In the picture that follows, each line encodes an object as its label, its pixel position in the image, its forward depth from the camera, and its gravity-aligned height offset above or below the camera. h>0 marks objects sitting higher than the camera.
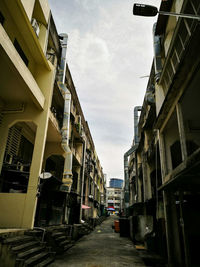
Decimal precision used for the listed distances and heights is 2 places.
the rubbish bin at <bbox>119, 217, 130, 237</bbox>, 19.28 -1.88
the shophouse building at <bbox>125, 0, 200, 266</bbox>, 6.68 +4.08
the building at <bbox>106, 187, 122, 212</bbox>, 100.69 +5.17
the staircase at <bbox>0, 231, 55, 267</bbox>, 6.37 -1.71
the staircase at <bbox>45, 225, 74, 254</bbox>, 10.07 -1.87
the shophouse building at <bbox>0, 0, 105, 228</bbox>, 9.61 +5.45
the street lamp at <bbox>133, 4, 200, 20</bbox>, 5.34 +5.33
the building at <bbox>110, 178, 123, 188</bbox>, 131.11 +16.50
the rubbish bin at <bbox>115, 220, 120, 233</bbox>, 23.35 -2.27
